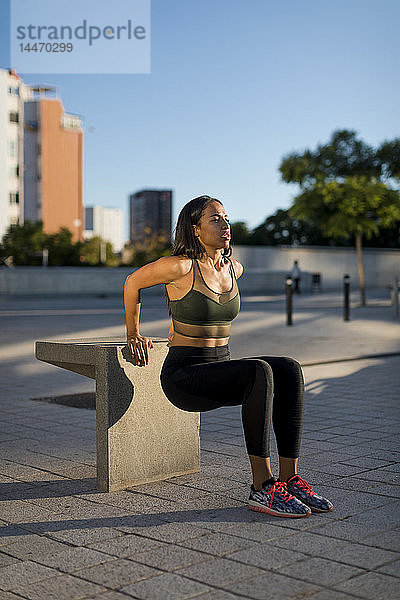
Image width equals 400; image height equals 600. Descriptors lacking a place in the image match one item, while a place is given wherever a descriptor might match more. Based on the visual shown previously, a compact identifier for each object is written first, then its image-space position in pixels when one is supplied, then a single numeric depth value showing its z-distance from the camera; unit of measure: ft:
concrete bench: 14.20
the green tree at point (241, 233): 208.18
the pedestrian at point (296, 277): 125.90
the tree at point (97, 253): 150.94
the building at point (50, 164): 263.29
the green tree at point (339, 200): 87.76
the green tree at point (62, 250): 145.18
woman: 12.80
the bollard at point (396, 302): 67.77
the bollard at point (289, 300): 57.11
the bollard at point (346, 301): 62.08
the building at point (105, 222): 503.61
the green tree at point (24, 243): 140.46
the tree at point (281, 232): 207.40
